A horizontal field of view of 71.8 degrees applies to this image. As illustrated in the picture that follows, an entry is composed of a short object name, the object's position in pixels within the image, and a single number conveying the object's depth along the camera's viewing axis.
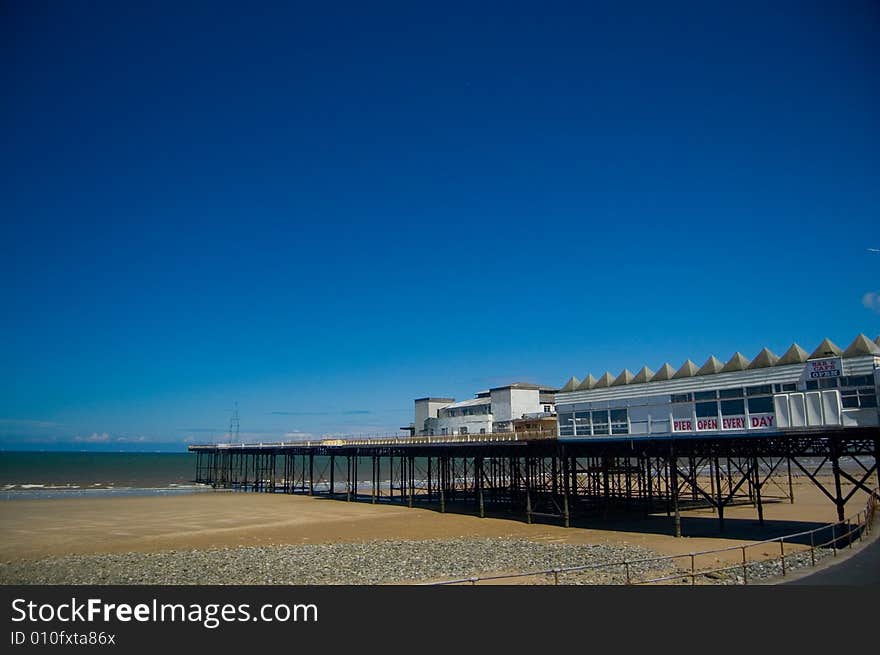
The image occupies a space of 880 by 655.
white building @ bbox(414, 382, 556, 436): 48.57
